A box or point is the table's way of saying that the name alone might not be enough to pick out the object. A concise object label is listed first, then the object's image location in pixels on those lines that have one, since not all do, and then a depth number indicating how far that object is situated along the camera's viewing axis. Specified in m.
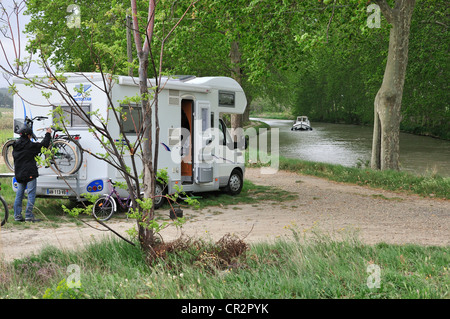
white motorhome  10.84
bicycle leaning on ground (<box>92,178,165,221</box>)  10.66
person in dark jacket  10.14
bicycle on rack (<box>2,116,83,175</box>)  10.55
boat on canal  64.44
